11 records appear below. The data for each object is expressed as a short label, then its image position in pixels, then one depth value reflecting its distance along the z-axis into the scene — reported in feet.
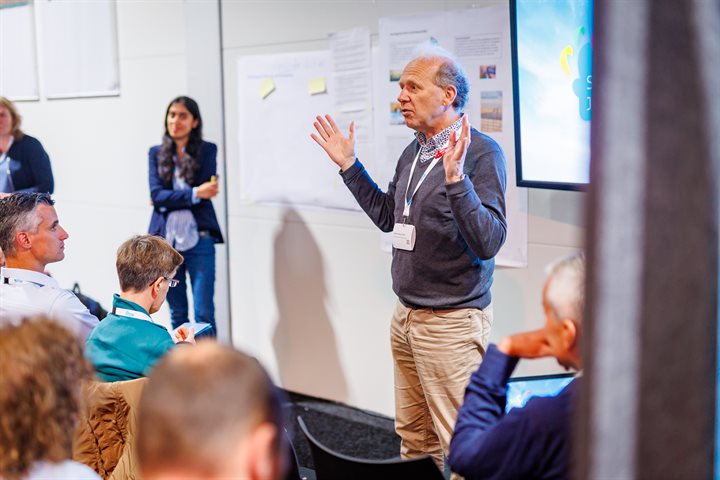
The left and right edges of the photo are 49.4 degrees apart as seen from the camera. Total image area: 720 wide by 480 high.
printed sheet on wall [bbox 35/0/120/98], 15.34
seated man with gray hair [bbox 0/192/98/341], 7.35
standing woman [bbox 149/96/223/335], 12.40
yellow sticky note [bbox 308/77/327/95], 11.91
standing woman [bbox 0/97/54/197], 13.48
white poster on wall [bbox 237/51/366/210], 12.01
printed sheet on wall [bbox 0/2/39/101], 17.16
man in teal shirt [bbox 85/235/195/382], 6.31
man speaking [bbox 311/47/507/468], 7.75
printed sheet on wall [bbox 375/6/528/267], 9.72
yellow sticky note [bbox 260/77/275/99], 12.58
